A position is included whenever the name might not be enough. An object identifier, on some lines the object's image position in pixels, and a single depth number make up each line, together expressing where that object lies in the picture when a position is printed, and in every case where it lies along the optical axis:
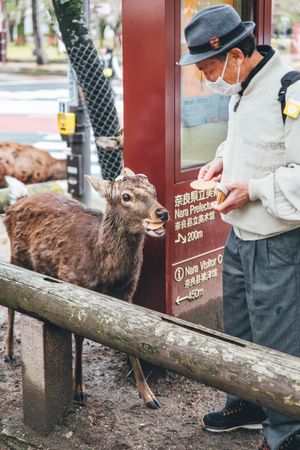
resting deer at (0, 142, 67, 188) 8.24
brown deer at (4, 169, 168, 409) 3.80
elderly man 3.03
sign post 3.95
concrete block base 3.60
